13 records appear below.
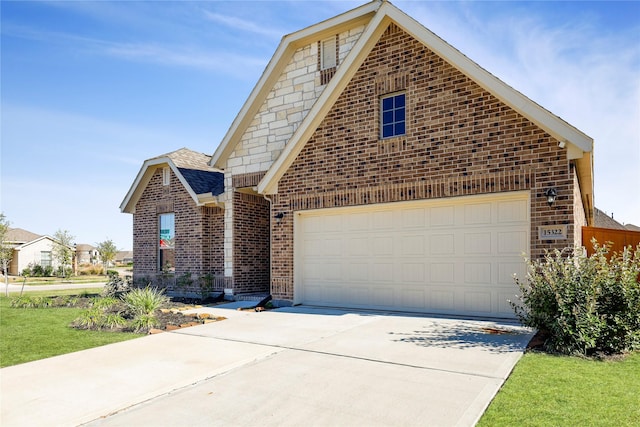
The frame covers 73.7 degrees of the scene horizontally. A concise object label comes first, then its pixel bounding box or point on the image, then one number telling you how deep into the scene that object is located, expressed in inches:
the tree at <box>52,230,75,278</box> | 1523.1
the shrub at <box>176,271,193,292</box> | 575.2
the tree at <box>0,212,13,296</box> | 1255.5
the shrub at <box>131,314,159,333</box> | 341.8
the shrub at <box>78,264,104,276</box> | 1669.5
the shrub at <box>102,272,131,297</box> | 573.0
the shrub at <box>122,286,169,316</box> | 367.2
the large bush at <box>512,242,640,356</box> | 239.5
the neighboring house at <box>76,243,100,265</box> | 2615.7
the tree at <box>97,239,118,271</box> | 1958.7
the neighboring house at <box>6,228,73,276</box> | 1676.9
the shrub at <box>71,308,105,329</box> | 358.9
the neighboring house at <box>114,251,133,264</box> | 3805.6
